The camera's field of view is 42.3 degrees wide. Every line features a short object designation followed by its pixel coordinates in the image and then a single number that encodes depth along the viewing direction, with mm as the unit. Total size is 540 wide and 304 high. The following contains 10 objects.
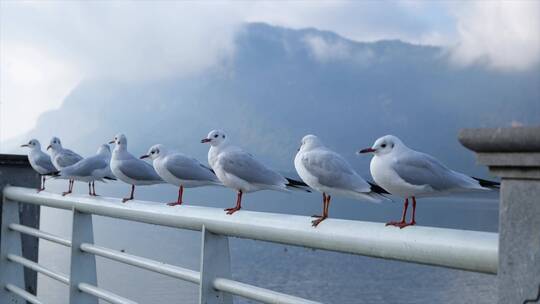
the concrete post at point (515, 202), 1362
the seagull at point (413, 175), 2564
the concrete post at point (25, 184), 4828
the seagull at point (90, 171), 5133
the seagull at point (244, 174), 3551
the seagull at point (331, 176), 2777
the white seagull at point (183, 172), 4207
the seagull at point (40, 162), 5305
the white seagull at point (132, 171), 4633
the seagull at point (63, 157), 5938
